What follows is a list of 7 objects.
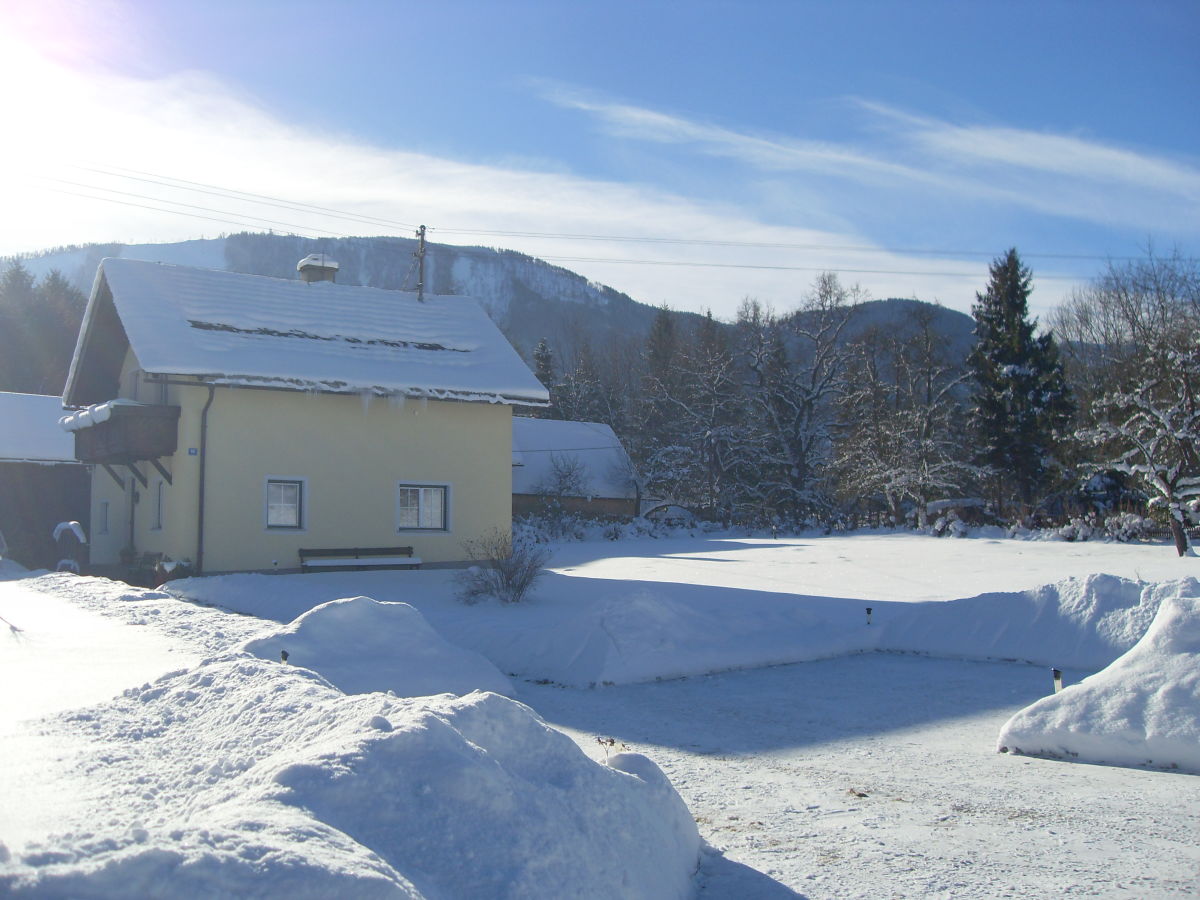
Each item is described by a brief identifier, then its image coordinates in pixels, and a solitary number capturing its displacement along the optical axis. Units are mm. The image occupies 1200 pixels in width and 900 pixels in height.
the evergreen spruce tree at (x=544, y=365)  66375
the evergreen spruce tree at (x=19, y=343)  52344
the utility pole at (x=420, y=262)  27822
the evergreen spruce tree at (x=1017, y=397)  37250
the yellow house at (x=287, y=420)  18781
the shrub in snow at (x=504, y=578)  15742
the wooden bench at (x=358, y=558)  19219
